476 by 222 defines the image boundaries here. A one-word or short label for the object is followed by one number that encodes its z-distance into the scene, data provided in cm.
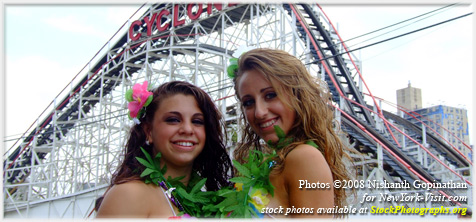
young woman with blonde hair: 191
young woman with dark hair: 212
